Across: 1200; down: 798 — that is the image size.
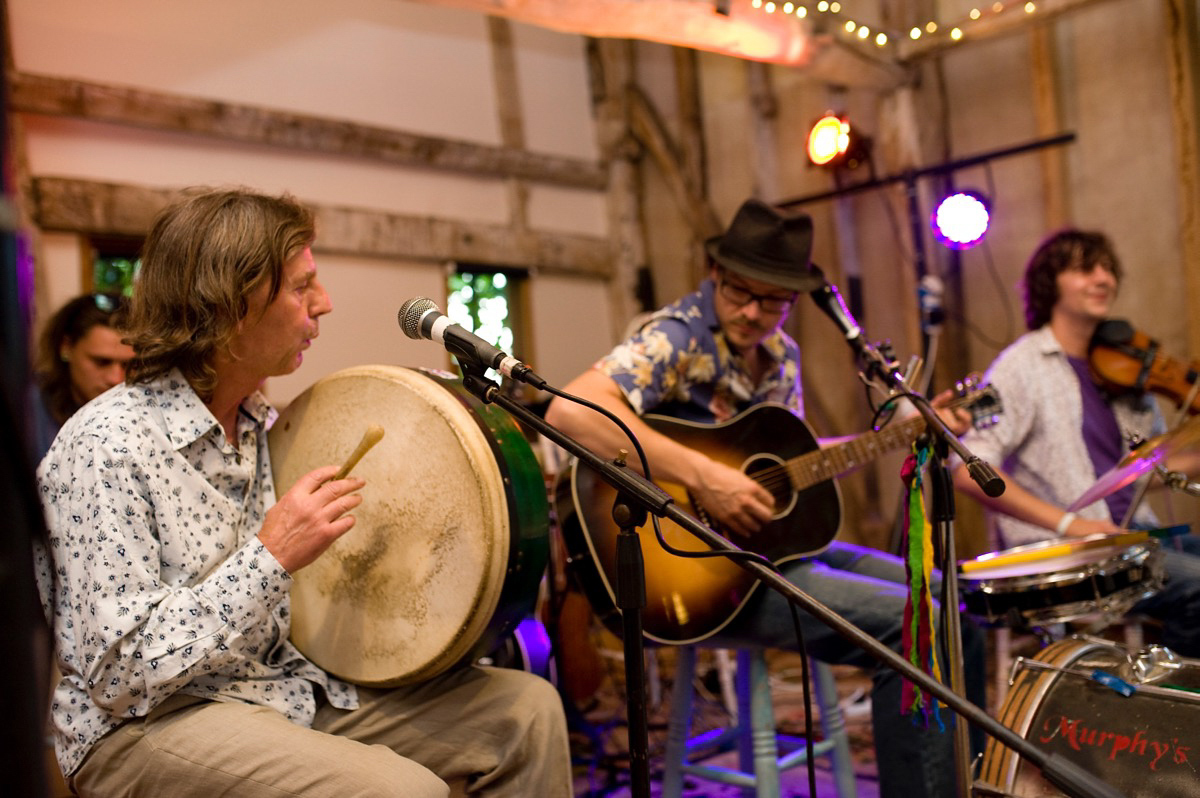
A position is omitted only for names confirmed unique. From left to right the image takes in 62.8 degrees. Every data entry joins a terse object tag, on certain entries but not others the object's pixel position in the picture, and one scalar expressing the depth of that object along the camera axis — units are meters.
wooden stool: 2.38
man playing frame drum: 1.55
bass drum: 1.63
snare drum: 2.14
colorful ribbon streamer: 1.88
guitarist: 2.30
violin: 3.35
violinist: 3.29
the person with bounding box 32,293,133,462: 3.21
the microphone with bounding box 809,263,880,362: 2.24
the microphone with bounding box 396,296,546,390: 1.50
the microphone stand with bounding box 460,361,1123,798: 1.08
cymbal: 2.36
